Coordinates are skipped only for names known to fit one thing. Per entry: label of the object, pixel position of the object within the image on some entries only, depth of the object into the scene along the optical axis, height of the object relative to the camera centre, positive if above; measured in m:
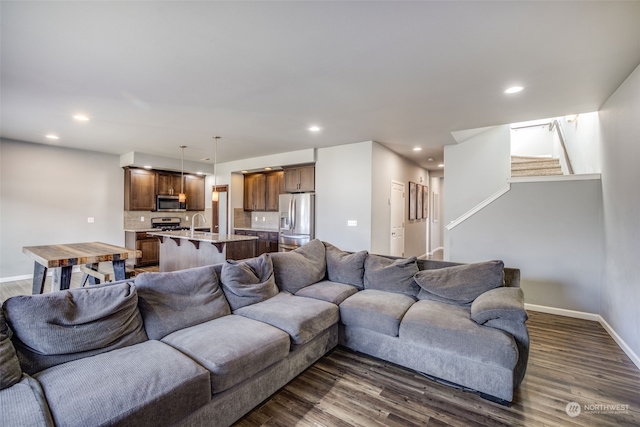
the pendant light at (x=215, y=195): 7.64 +0.60
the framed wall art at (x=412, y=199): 6.98 +0.44
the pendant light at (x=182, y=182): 7.14 +0.90
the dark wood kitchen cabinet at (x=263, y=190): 6.96 +0.68
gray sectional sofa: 1.33 -0.80
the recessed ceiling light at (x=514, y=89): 2.88 +1.33
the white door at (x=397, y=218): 5.96 -0.03
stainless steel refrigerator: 5.77 -0.07
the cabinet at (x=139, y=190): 6.47 +0.64
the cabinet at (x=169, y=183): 6.92 +0.85
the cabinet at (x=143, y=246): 6.32 -0.67
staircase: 5.05 +0.92
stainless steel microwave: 6.88 +0.31
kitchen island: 4.17 -0.51
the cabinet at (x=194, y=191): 7.50 +0.69
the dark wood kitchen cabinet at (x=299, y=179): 5.94 +0.83
